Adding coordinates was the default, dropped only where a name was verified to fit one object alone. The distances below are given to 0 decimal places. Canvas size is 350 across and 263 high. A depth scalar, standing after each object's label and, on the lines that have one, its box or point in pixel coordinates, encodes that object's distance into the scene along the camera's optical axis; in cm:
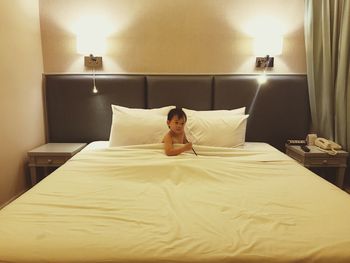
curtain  248
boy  209
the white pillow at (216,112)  260
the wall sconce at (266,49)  272
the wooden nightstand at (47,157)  247
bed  102
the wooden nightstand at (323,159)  244
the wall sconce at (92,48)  272
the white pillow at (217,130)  239
